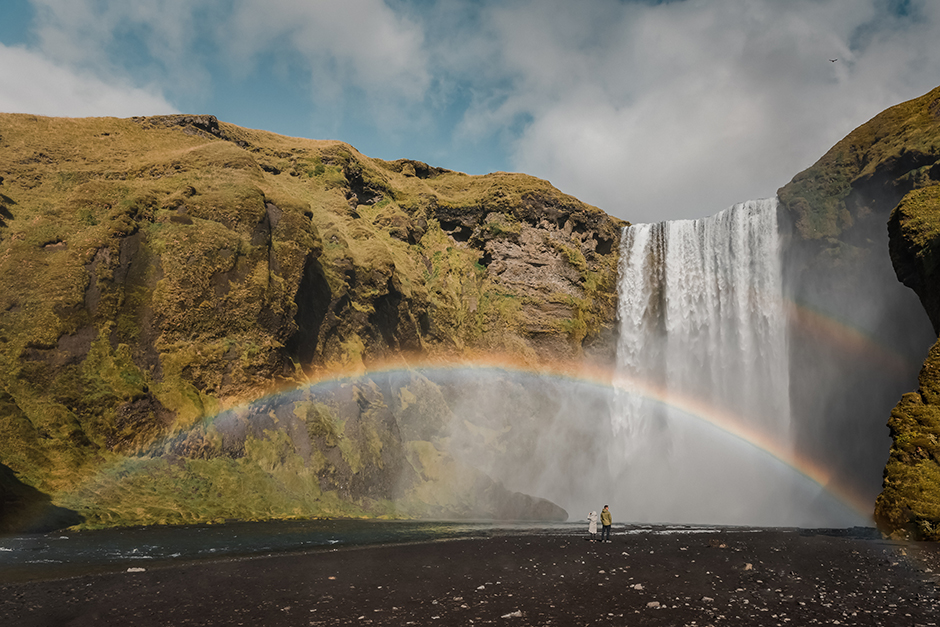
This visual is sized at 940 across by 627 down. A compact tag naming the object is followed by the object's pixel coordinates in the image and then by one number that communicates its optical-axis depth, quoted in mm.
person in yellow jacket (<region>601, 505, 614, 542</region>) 21838
